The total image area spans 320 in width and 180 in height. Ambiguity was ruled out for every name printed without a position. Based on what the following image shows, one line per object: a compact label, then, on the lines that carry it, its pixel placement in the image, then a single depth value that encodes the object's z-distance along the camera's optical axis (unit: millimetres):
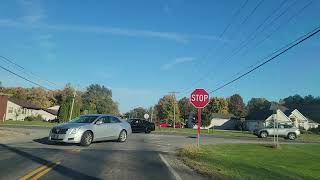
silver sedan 10964
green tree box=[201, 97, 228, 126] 71096
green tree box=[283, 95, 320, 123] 58964
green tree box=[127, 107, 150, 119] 101612
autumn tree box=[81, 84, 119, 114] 90609
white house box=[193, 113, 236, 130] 59855
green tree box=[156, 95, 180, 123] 65869
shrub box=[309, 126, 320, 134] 43660
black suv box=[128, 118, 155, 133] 23200
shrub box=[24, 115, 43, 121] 45879
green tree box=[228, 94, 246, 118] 82856
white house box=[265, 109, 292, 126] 45128
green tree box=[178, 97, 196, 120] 78379
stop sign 11633
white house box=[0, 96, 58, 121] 42910
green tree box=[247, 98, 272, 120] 46434
